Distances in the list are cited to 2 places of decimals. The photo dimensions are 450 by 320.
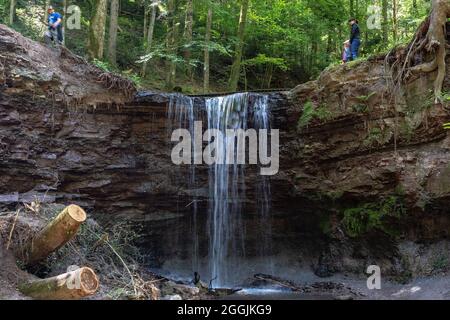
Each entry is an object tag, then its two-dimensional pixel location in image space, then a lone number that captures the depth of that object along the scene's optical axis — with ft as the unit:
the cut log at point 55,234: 20.84
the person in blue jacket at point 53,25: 40.68
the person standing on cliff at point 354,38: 40.16
